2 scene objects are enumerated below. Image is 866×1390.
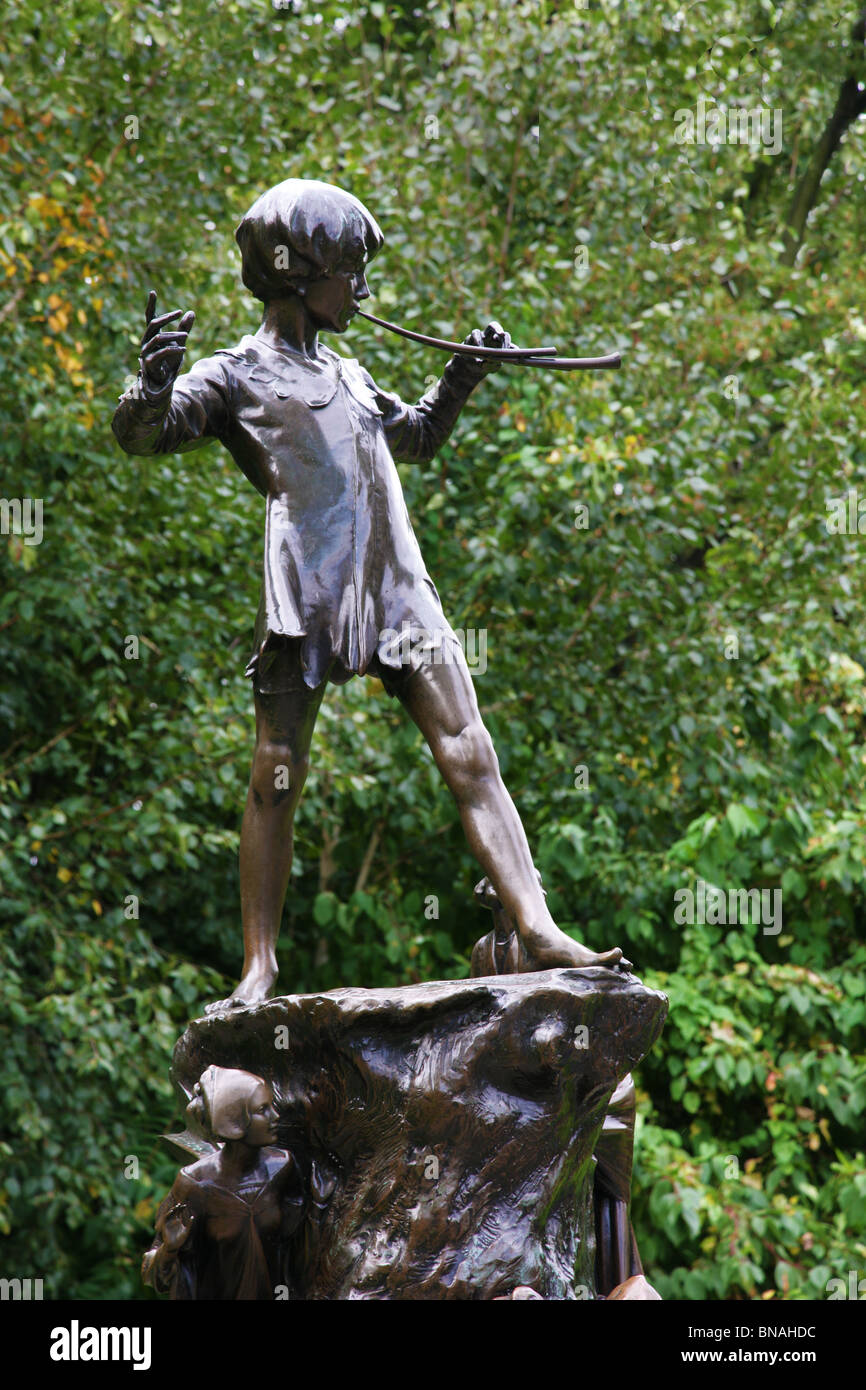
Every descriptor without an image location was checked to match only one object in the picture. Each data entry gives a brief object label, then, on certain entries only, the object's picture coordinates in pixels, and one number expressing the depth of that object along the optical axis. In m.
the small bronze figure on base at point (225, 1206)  8.28
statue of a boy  9.27
